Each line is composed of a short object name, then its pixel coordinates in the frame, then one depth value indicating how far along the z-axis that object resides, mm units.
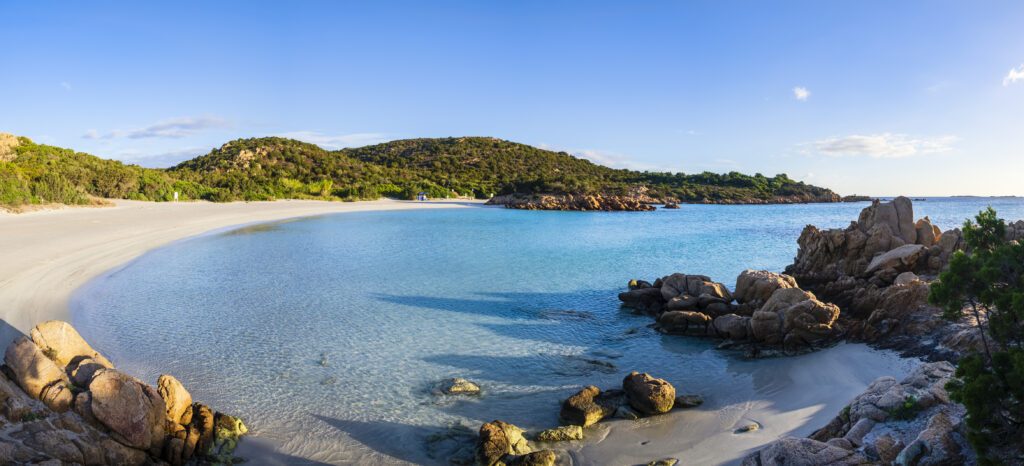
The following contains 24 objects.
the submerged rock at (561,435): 5828
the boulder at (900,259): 12836
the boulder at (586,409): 6266
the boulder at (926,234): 15081
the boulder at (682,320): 10422
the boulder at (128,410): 4805
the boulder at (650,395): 6492
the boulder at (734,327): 9727
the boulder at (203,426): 5297
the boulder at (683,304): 11359
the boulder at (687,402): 6801
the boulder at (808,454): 4090
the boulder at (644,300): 12391
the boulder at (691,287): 11961
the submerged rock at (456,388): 7262
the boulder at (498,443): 5340
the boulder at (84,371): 5184
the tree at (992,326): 3350
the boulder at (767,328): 9344
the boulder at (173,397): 5457
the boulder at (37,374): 4781
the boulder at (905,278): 11000
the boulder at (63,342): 5469
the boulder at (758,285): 11328
